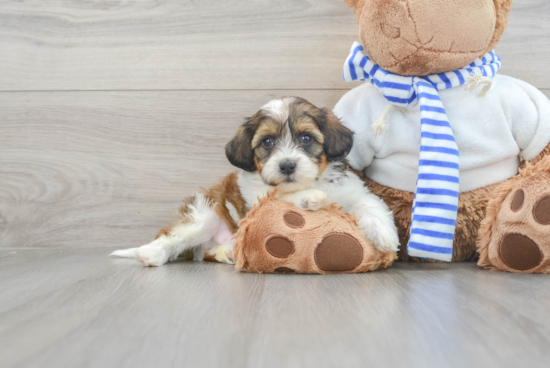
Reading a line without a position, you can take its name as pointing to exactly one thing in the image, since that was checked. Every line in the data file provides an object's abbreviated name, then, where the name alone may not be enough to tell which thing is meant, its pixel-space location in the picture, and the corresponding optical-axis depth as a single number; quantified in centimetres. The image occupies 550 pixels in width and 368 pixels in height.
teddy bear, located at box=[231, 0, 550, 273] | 67
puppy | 71
